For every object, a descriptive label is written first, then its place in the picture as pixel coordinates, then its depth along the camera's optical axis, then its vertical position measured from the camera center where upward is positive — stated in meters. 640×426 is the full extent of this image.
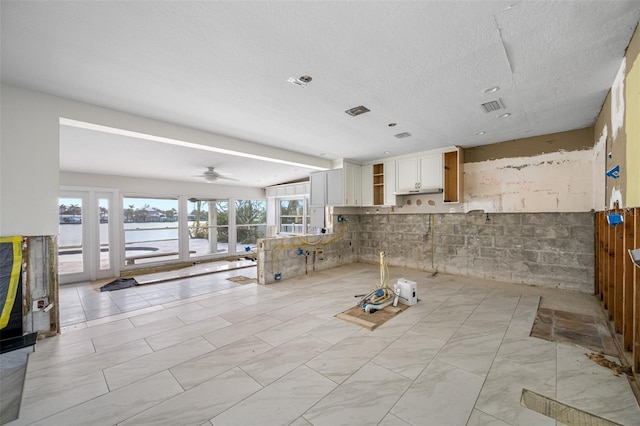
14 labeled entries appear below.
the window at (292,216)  8.65 -0.05
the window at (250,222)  8.78 -0.23
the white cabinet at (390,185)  6.03 +0.68
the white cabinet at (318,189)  6.50 +0.67
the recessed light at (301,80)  2.54 +1.36
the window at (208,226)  7.70 -0.34
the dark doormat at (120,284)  4.94 -1.38
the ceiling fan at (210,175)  5.81 +0.93
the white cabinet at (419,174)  5.34 +0.87
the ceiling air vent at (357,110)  3.30 +1.37
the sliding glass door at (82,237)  5.57 -0.44
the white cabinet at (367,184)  6.53 +0.77
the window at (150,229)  6.48 -0.35
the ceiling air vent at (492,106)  3.15 +1.37
